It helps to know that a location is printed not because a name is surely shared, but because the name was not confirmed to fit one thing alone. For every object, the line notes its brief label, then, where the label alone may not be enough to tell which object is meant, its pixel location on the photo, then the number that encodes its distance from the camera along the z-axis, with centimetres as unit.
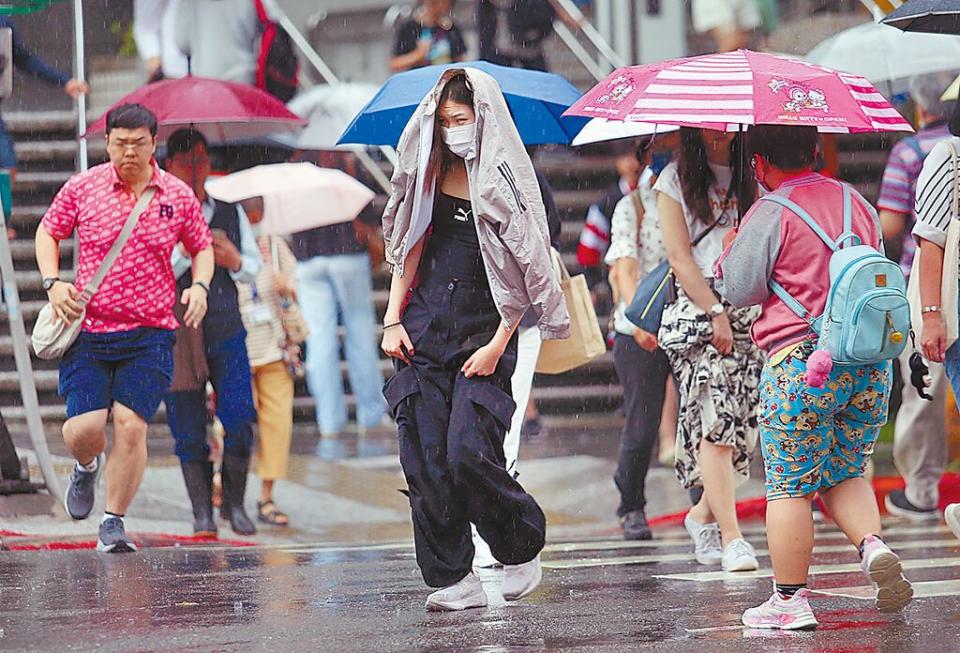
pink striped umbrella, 1258
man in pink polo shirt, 1642
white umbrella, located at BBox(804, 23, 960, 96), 2292
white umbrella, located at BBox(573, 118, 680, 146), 1733
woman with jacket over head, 1219
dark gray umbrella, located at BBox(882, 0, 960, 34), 1368
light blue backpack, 1119
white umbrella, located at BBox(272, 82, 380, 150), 2705
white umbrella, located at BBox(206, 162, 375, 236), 2266
